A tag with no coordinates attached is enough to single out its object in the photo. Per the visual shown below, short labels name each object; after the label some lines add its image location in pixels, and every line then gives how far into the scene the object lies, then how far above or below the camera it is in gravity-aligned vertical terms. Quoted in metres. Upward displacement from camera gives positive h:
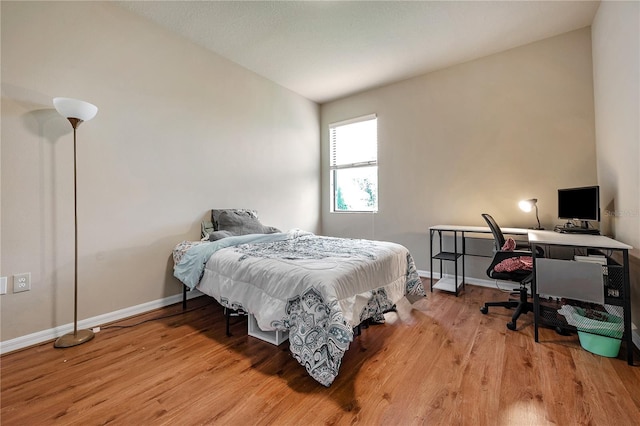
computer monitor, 2.38 +0.07
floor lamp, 1.93 +0.36
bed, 1.56 -0.50
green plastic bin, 1.78 -0.83
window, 4.39 +0.85
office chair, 2.34 -0.57
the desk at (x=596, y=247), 1.72 -0.24
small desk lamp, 2.95 +0.09
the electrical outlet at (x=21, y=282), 1.98 -0.48
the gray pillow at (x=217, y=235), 2.80 -0.21
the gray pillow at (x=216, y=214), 3.16 +0.02
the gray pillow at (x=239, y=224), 3.12 -0.10
